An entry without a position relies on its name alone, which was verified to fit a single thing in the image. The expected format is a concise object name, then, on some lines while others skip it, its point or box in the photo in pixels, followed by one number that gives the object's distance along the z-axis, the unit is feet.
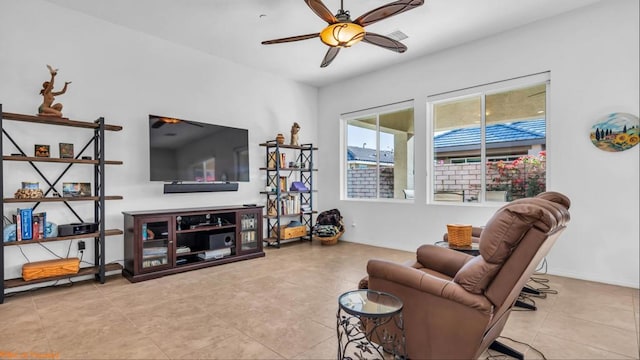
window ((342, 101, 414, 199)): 17.71
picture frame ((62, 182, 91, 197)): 11.57
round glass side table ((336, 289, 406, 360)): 5.21
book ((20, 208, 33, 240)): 10.23
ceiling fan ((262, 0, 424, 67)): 8.74
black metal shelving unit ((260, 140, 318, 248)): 17.71
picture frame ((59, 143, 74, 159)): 11.35
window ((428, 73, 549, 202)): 13.51
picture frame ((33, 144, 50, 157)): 10.98
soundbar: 14.08
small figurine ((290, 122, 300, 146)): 18.92
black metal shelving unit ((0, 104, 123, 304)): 10.00
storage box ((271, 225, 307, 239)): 18.19
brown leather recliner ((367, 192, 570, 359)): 4.83
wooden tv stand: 12.18
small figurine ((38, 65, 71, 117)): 10.68
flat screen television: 13.43
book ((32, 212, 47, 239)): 10.44
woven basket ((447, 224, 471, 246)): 9.25
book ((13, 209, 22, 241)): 10.14
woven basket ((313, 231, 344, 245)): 18.31
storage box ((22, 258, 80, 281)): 10.26
